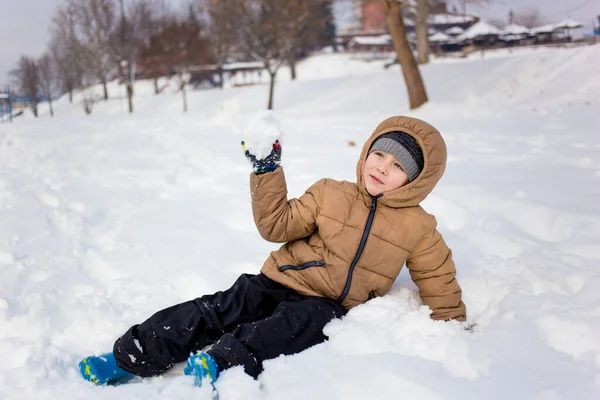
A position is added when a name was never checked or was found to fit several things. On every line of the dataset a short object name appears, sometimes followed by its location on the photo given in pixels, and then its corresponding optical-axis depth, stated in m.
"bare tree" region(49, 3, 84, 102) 28.84
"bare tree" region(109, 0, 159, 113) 26.55
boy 1.87
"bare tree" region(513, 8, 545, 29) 32.58
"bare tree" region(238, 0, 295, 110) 18.52
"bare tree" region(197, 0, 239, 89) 19.05
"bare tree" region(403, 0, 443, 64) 18.84
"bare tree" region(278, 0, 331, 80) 18.56
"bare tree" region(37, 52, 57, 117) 31.83
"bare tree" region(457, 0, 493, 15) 16.24
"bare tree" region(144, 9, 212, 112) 26.08
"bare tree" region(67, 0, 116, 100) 26.64
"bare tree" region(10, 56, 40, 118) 31.22
